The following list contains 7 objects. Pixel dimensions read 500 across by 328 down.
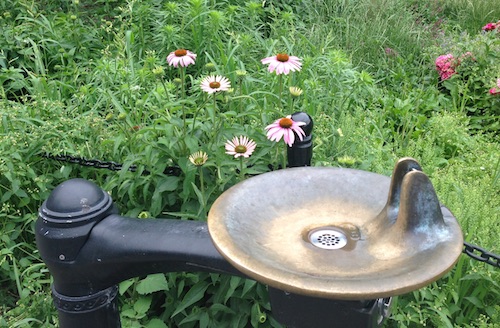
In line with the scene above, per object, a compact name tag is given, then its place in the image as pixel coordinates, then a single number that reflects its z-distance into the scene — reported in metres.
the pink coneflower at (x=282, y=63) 2.48
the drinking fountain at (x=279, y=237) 1.35
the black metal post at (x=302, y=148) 2.11
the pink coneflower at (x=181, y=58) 2.50
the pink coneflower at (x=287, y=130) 2.09
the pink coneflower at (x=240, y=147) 2.16
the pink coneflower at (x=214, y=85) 2.26
